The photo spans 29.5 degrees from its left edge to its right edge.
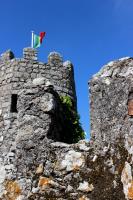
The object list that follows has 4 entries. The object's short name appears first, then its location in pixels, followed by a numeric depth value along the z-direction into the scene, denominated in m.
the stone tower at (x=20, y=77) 8.61
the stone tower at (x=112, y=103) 2.31
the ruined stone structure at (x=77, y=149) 2.24
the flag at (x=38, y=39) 10.21
